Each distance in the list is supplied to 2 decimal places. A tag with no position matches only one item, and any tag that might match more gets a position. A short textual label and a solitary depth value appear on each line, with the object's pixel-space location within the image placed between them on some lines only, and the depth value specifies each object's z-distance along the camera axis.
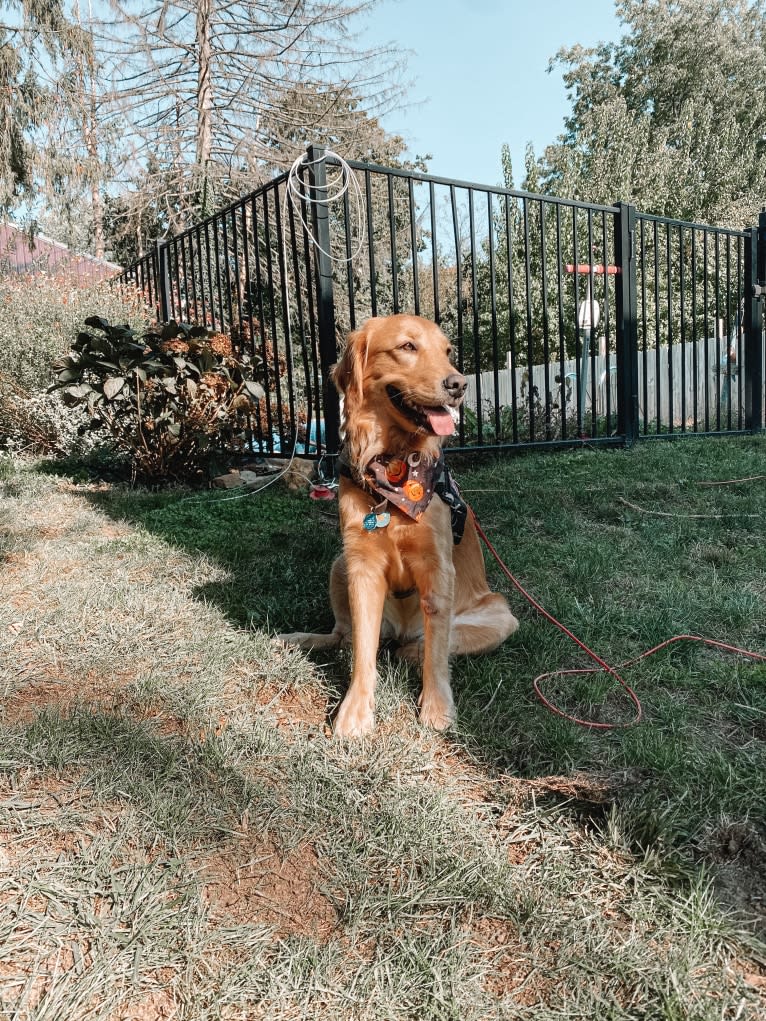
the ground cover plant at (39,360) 6.59
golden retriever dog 2.16
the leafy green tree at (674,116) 21.08
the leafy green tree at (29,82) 13.60
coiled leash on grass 2.04
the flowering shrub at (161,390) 4.84
